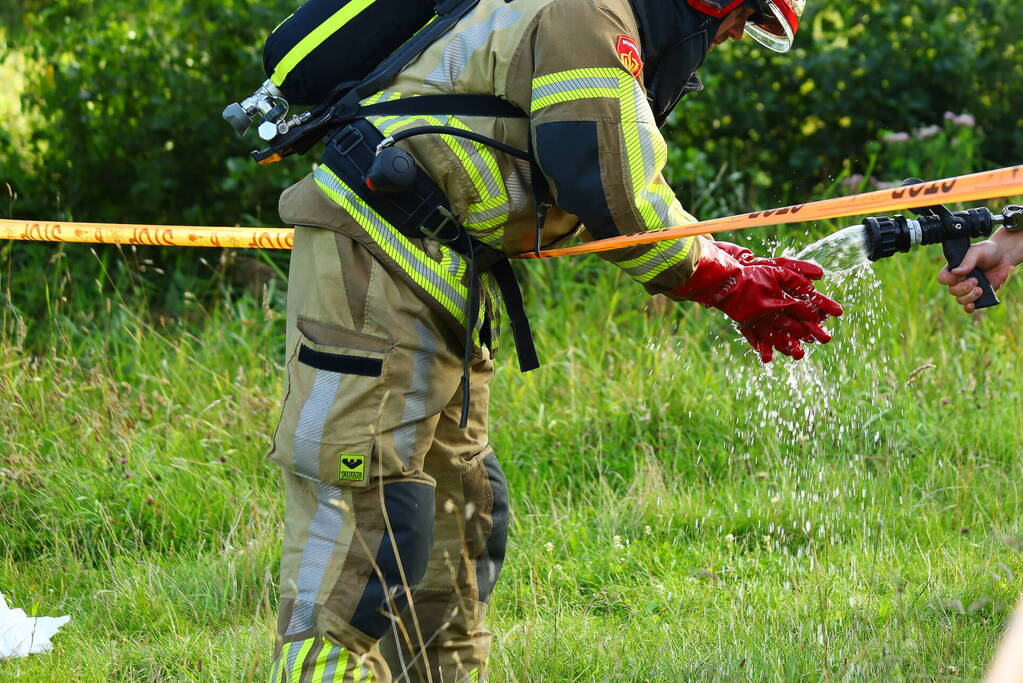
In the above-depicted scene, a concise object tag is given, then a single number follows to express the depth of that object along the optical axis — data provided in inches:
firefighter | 193.8
